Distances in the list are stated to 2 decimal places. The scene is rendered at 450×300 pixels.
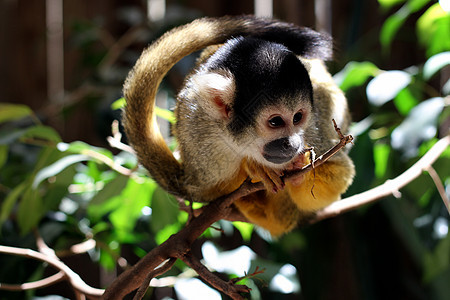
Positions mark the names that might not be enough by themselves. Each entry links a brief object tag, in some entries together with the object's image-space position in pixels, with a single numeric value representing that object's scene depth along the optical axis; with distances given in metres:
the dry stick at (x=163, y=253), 0.95
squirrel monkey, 0.98
